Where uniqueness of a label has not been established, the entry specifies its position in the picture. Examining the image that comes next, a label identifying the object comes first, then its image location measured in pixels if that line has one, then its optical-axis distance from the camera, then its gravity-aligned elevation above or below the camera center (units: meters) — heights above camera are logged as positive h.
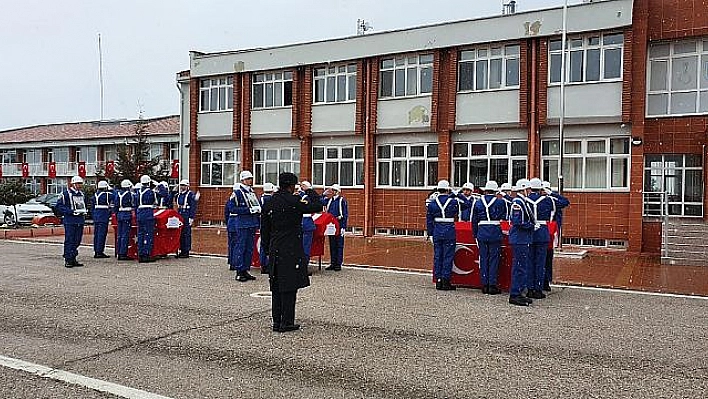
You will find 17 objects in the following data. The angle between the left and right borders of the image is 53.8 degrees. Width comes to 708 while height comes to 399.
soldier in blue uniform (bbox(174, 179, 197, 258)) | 17.52 -0.68
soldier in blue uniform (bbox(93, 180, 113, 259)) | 16.88 -0.61
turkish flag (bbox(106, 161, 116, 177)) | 35.94 +1.00
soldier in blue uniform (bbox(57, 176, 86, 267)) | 15.57 -0.67
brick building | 20.78 +2.71
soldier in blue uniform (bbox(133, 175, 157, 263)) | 16.34 -0.77
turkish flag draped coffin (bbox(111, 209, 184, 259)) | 16.78 -1.08
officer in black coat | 8.58 -0.74
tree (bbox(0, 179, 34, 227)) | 29.88 -0.30
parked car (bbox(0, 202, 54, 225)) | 29.73 -1.12
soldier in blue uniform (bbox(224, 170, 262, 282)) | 13.52 -0.52
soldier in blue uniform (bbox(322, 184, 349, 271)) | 15.29 -0.82
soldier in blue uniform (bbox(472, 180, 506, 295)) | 11.52 -0.66
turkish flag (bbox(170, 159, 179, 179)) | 38.62 +1.00
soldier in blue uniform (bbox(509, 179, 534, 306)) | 10.81 -0.80
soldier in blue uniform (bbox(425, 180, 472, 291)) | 12.22 -0.68
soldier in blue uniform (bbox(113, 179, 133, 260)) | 16.81 -0.70
